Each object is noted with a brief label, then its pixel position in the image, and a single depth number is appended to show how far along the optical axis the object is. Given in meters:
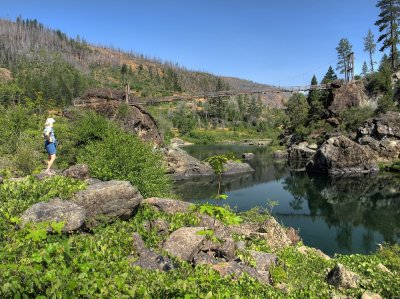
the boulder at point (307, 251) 13.36
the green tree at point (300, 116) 75.81
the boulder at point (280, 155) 67.19
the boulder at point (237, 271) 8.04
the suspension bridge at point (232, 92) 53.56
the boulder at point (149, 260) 7.83
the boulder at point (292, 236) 15.80
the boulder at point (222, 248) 9.47
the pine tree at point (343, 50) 85.12
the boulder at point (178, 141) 97.72
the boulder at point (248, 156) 64.06
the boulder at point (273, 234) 12.84
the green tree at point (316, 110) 72.31
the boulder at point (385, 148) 51.91
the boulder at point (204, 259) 8.66
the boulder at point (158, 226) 10.15
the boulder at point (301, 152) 62.77
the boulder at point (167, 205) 11.63
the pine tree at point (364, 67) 110.63
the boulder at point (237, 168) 46.57
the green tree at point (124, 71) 178.64
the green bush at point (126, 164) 14.82
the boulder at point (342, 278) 9.59
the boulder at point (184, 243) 8.66
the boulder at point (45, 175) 11.47
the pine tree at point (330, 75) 92.56
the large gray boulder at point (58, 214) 8.00
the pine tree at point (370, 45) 88.81
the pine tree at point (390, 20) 66.31
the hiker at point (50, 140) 13.04
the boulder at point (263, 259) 9.38
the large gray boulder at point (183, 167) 42.34
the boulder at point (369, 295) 8.77
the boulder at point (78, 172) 12.45
